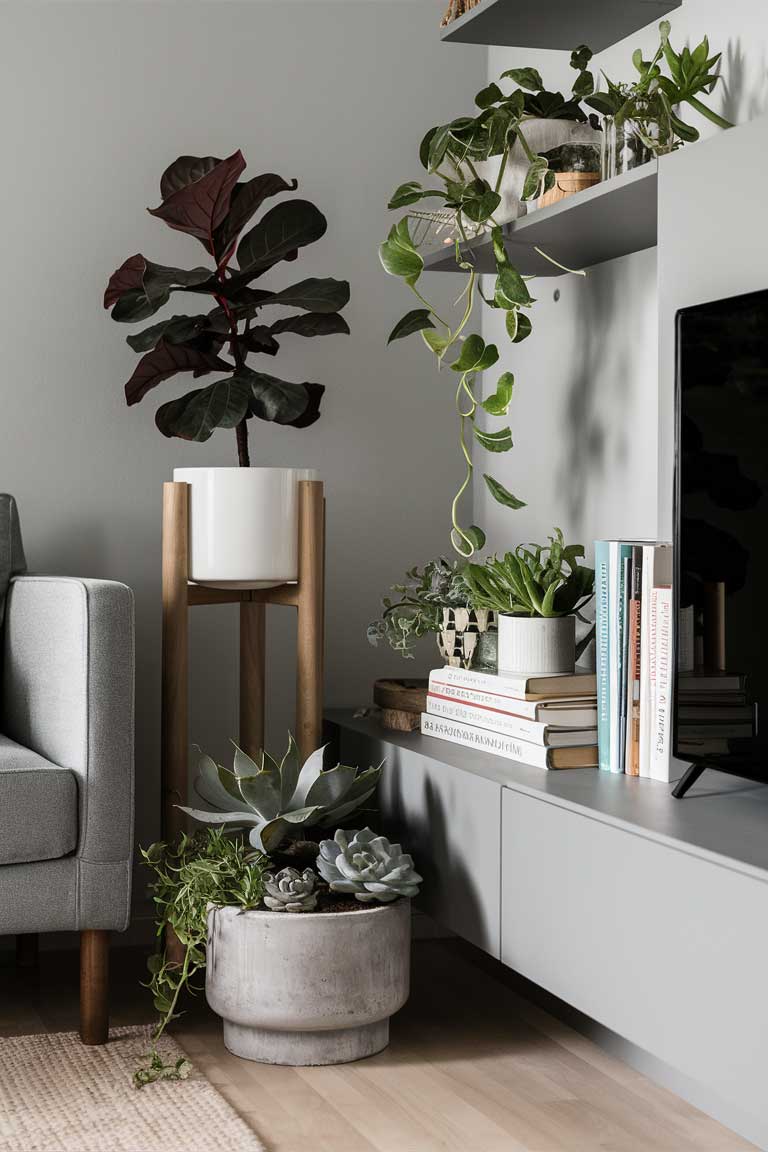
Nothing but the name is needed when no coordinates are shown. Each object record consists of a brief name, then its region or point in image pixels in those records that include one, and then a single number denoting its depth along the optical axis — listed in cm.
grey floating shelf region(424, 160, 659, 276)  199
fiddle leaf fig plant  244
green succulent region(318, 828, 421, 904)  210
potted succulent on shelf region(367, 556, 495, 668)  237
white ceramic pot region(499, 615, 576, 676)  216
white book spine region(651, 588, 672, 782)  191
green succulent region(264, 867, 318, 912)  208
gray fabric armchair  206
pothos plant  225
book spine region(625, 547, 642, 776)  197
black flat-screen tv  159
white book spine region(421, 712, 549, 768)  205
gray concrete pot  205
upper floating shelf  219
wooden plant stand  241
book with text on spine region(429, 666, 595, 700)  209
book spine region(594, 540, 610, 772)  201
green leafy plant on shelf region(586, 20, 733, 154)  199
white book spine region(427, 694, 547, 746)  206
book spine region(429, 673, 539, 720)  208
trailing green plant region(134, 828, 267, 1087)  210
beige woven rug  181
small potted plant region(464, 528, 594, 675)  216
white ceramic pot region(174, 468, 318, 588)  239
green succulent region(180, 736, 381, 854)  217
